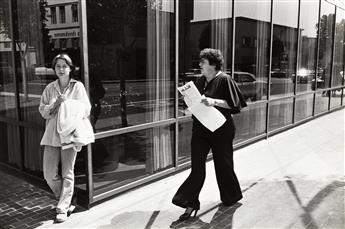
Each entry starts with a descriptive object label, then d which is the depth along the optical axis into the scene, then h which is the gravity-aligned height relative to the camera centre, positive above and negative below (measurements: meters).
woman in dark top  4.11 -0.73
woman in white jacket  3.99 -0.70
